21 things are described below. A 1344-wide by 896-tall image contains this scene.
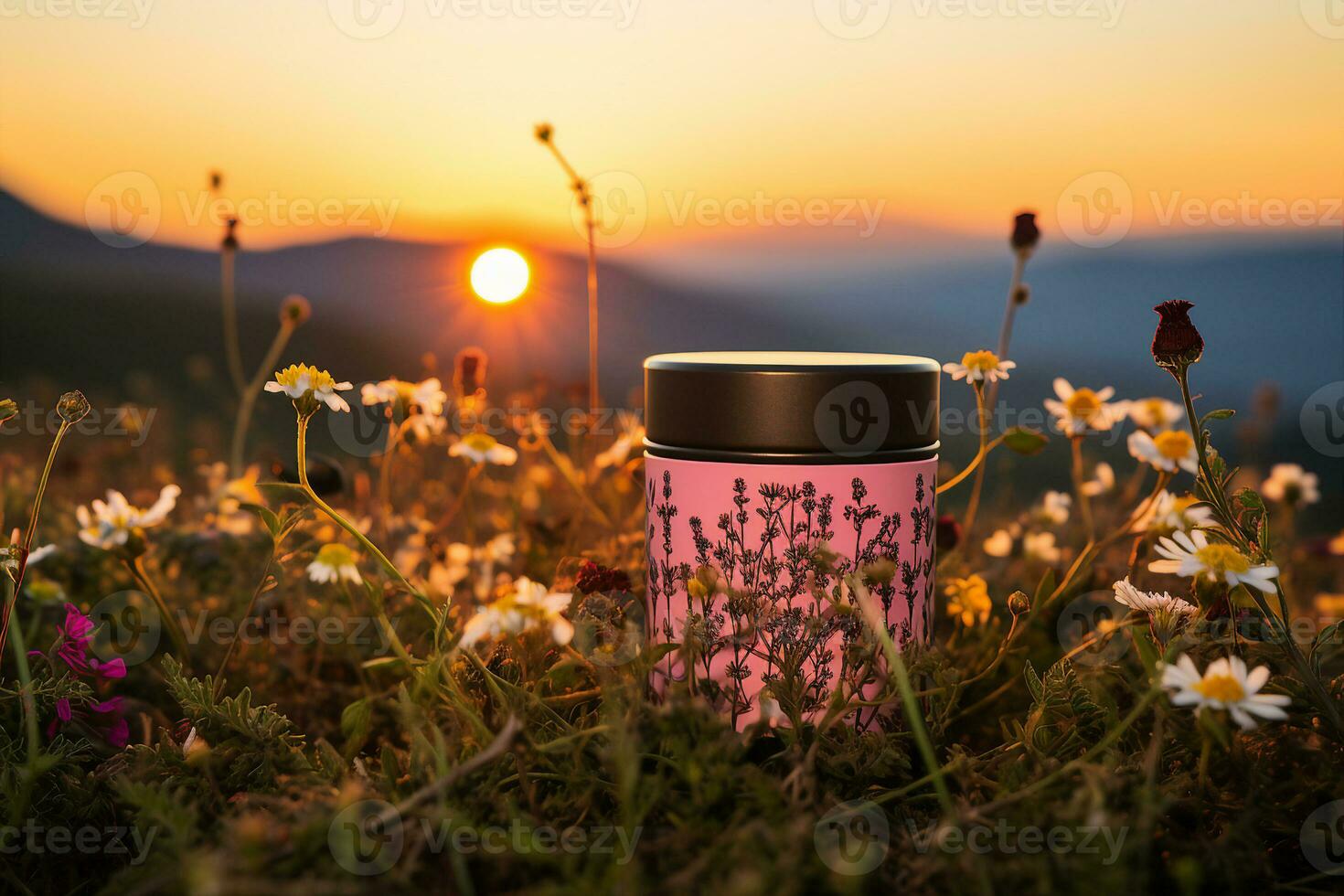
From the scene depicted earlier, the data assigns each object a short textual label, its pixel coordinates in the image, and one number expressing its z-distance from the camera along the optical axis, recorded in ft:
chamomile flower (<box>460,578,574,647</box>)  0.76
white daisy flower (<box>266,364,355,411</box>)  0.89
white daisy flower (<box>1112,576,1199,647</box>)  0.82
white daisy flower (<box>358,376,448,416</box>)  1.12
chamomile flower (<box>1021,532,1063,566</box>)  1.38
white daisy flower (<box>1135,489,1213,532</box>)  1.05
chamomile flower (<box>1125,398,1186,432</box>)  1.16
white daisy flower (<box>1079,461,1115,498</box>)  1.45
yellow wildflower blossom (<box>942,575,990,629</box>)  1.09
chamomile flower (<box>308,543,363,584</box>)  0.94
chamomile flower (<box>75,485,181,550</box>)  1.01
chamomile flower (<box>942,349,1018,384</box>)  1.07
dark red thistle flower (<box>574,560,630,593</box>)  0.95
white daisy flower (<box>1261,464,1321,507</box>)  1.48
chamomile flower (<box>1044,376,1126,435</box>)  1.11
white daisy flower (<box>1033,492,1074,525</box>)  1.42
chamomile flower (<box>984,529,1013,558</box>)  1.37
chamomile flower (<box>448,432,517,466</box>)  1.17
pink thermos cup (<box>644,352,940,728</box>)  0.88
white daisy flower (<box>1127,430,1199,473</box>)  1.01
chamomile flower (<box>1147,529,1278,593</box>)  0.79
